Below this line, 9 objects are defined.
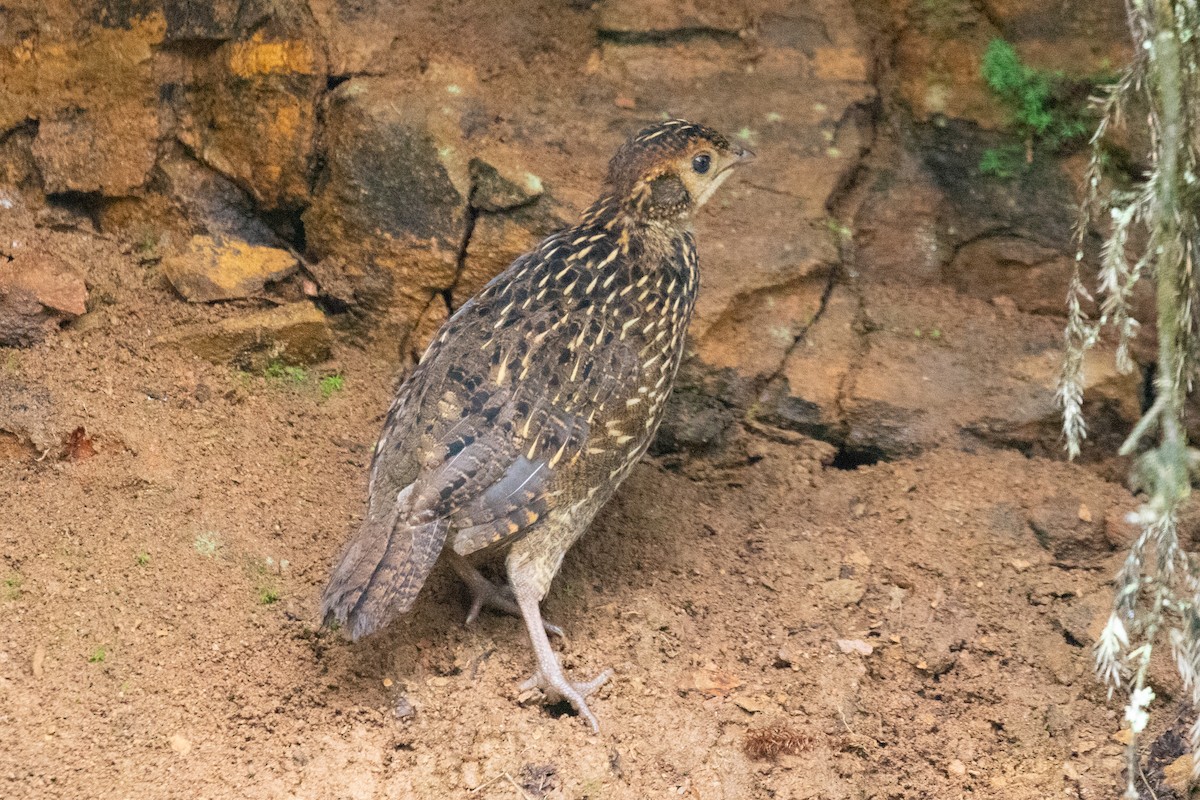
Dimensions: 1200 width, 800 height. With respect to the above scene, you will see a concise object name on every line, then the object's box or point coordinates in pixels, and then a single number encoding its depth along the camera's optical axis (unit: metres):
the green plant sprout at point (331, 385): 11.69
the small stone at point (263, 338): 11.41
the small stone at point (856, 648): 9.80
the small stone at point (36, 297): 10.80
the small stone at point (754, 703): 9.20
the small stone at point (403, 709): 8.90
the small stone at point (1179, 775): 8.32
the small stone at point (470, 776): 8.37
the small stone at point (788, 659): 9.64
